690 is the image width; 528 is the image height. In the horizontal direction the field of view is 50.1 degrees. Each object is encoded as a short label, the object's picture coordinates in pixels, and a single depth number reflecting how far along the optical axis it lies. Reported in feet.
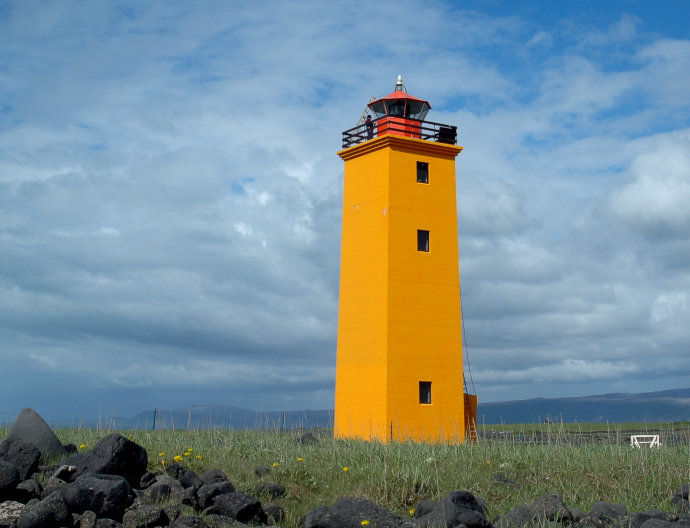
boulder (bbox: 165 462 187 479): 41.27
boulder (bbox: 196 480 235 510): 37.42
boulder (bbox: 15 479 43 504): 36.40
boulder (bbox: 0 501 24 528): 33.86
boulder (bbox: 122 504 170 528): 34.73
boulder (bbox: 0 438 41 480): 38.40
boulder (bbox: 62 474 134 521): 35.14
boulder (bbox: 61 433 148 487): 39.09
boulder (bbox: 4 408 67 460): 42.14
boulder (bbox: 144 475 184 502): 38.04
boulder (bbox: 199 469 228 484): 40.27
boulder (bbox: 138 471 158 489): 39.75
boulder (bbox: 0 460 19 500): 35.80
